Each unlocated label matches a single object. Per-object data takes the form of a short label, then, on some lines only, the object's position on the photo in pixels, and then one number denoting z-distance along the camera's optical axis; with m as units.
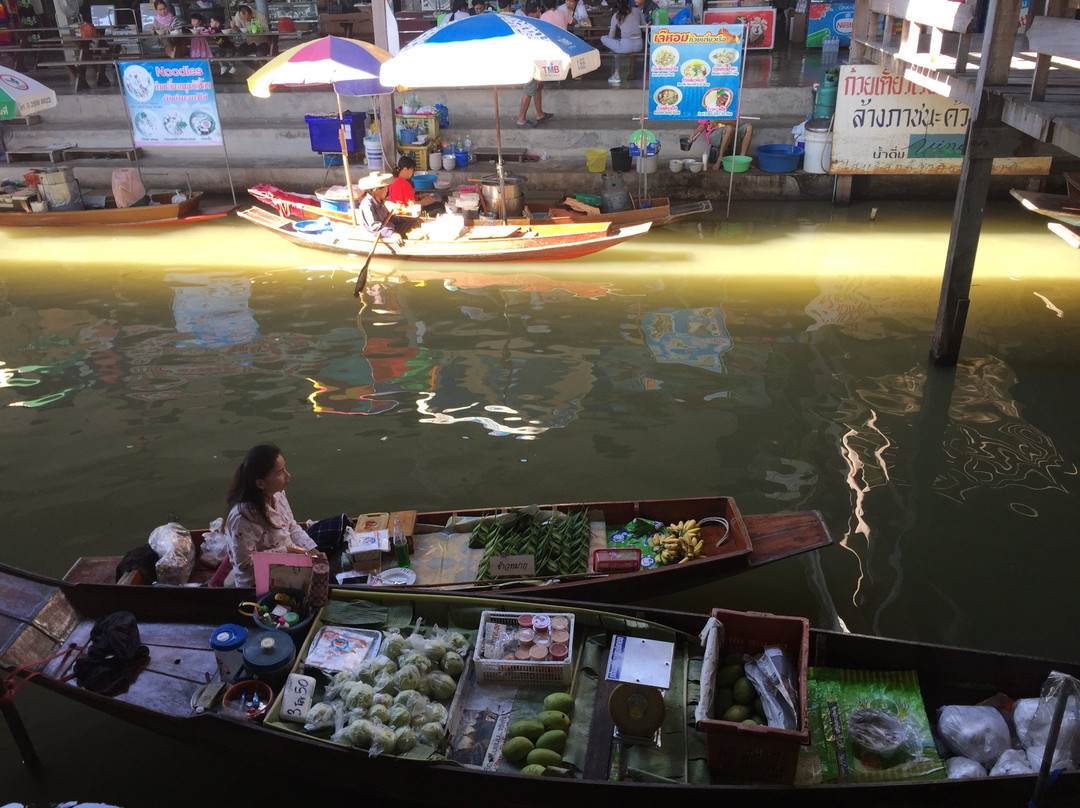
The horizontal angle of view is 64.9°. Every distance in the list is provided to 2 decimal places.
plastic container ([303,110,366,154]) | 14.84
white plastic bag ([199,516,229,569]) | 5.56
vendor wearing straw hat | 11.71
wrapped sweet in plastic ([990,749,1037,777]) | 3.85
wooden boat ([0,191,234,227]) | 13.98
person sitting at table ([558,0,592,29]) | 17.51
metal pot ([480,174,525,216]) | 12.57
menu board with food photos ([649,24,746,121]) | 12.46
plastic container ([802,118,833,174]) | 14.00
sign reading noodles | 13.43
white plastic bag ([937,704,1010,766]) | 3.99
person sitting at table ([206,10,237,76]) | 18.52
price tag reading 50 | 4.16
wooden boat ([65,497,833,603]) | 5.20
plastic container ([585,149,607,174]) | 14.44
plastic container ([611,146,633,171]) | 14.44
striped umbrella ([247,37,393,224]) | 10.58
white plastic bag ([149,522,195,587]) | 5.36
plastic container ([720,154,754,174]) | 14.45
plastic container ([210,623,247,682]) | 4.40
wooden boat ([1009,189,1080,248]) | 10.09
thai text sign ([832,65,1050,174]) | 12.35
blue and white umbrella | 9.45
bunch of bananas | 5.43
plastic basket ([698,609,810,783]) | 3.73
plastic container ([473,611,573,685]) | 4.36
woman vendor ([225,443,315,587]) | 4.86
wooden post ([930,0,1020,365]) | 7.26
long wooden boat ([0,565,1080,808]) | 3.79
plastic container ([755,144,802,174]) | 14.53
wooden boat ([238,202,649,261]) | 11.49
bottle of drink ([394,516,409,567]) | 5.51
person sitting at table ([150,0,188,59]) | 18.66
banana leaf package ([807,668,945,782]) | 3.98
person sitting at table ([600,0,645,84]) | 17.39
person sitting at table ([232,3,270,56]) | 18.39
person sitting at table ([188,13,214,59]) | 18.27
